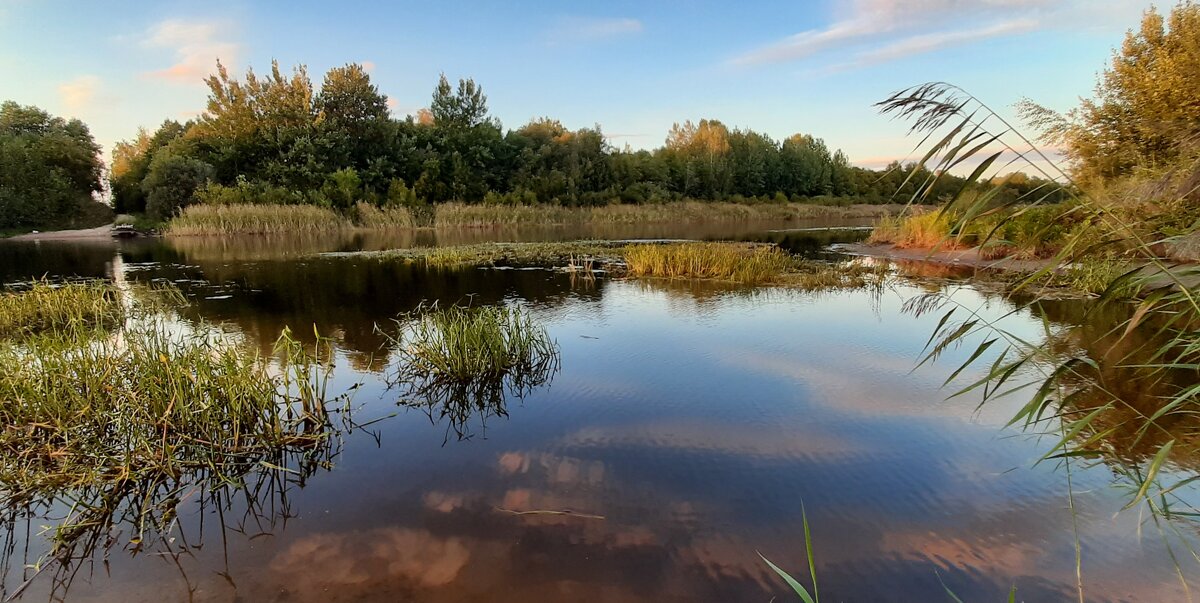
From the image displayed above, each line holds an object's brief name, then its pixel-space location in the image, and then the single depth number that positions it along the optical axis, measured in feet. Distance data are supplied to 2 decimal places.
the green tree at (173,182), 129.59
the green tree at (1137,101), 49.73
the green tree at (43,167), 131.13
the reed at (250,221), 105.70
